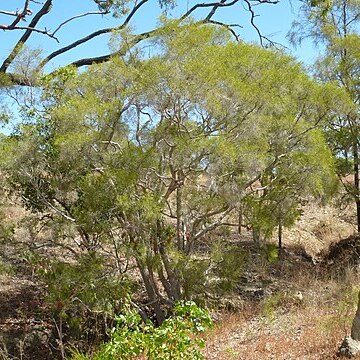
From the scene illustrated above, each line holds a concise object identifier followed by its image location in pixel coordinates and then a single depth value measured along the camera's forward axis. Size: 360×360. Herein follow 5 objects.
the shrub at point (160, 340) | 4.17
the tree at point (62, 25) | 8.66
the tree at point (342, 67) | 12.07
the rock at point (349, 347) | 4.97
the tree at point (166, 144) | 7.37
